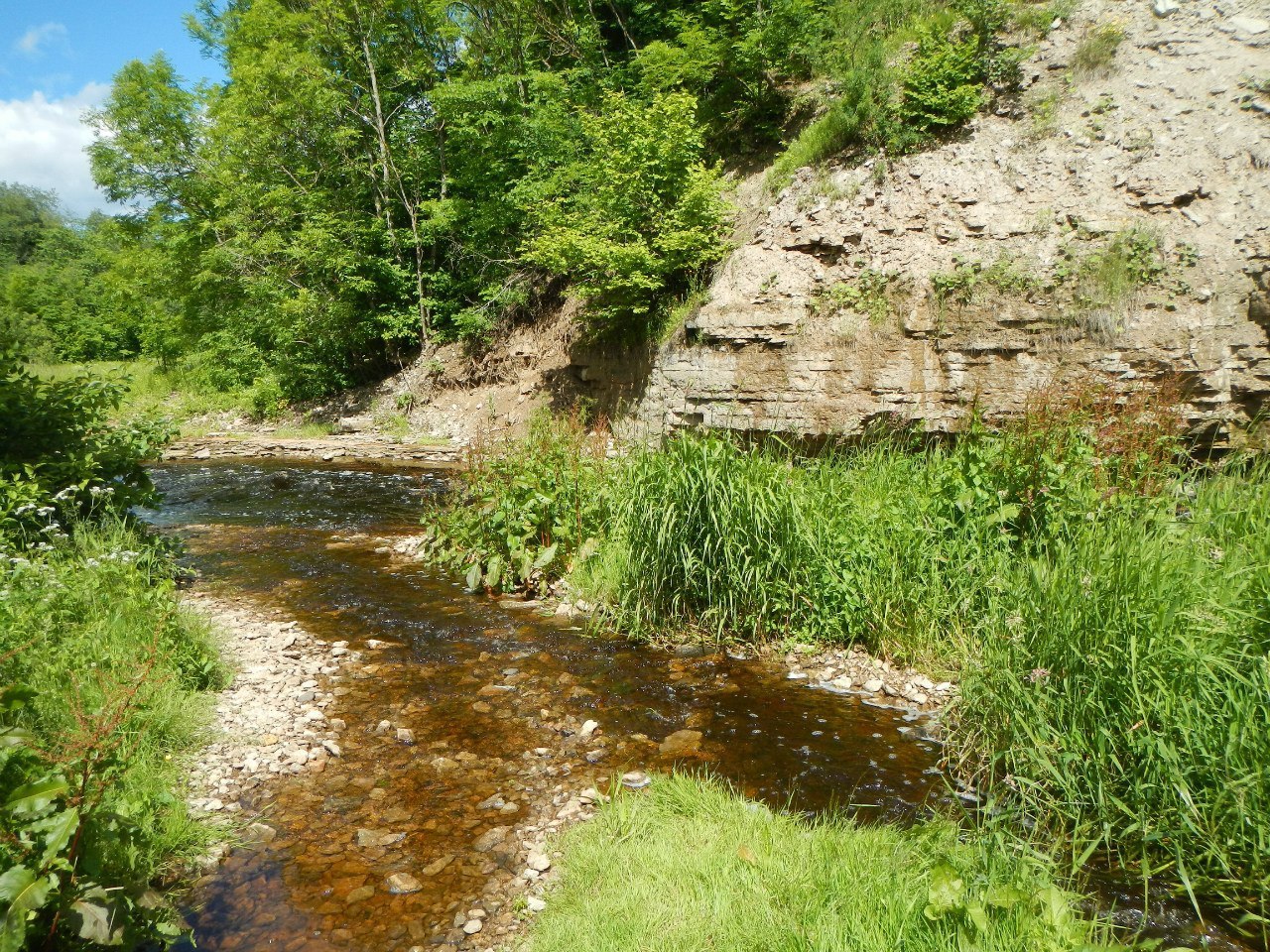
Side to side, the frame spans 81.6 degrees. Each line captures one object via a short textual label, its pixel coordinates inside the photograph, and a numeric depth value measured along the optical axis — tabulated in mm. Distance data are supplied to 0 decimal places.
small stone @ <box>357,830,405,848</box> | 4055
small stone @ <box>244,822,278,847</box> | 4008
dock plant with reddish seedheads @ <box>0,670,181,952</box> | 2320
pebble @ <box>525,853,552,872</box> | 3809
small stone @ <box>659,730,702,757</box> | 5008
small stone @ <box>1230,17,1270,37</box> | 9984
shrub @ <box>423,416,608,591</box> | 8070
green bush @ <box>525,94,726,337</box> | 12719
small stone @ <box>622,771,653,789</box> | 4558
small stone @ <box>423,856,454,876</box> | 3846
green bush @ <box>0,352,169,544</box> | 6070
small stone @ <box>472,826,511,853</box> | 4020
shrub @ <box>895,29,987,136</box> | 11320
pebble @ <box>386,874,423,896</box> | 3706
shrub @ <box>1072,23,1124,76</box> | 10883
